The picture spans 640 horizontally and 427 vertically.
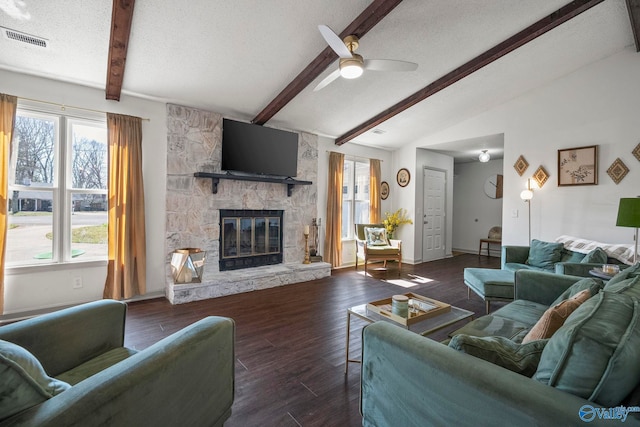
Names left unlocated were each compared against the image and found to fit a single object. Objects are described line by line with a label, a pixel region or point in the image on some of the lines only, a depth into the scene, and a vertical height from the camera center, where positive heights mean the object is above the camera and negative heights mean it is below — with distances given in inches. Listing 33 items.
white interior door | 254.1 -2.6
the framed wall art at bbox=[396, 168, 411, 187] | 249.0 +30.6
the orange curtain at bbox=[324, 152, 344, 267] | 216.8 -0.5
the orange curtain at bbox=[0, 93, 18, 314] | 113.2 +19.2
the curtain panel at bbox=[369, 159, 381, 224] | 244.5 +15.9
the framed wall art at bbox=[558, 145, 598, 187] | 158.4 +26.8
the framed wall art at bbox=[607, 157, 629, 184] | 149.5 +22.4
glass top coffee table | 80.2 -31.2
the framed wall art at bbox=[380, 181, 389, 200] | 257.0 +20.2
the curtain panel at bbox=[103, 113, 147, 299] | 135.3 -0.1
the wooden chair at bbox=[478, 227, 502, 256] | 268.0 -24.4
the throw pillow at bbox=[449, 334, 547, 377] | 42.8 -21.2
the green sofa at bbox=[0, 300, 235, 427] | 32.2 -23.6
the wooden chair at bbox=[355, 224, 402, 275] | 205.2 -28.5
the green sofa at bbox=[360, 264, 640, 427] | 33.0 -22.0
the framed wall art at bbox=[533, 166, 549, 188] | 175.9 +22.6
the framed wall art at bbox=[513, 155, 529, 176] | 183.5 +30.5
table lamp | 100.4 +0.2
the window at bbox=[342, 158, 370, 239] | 237.8 +13.7
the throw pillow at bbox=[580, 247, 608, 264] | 127.2 -19.3
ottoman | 119.7 -30.4
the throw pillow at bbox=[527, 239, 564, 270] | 145.5 -21.3
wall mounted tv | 164.9 +37.3
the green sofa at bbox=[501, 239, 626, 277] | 118.9 -22.0
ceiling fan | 100.7 +53.9
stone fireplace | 151.6 -3.0
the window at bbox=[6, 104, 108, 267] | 121.7 +8.8
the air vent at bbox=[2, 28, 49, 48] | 98.7 +60.0
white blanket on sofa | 132.0 -16.4
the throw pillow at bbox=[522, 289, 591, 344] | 52.4 -19.8
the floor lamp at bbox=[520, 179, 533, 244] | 178.4 +10.4
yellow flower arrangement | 243.0 -6.9
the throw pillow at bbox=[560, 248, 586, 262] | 141.3 -21.4
